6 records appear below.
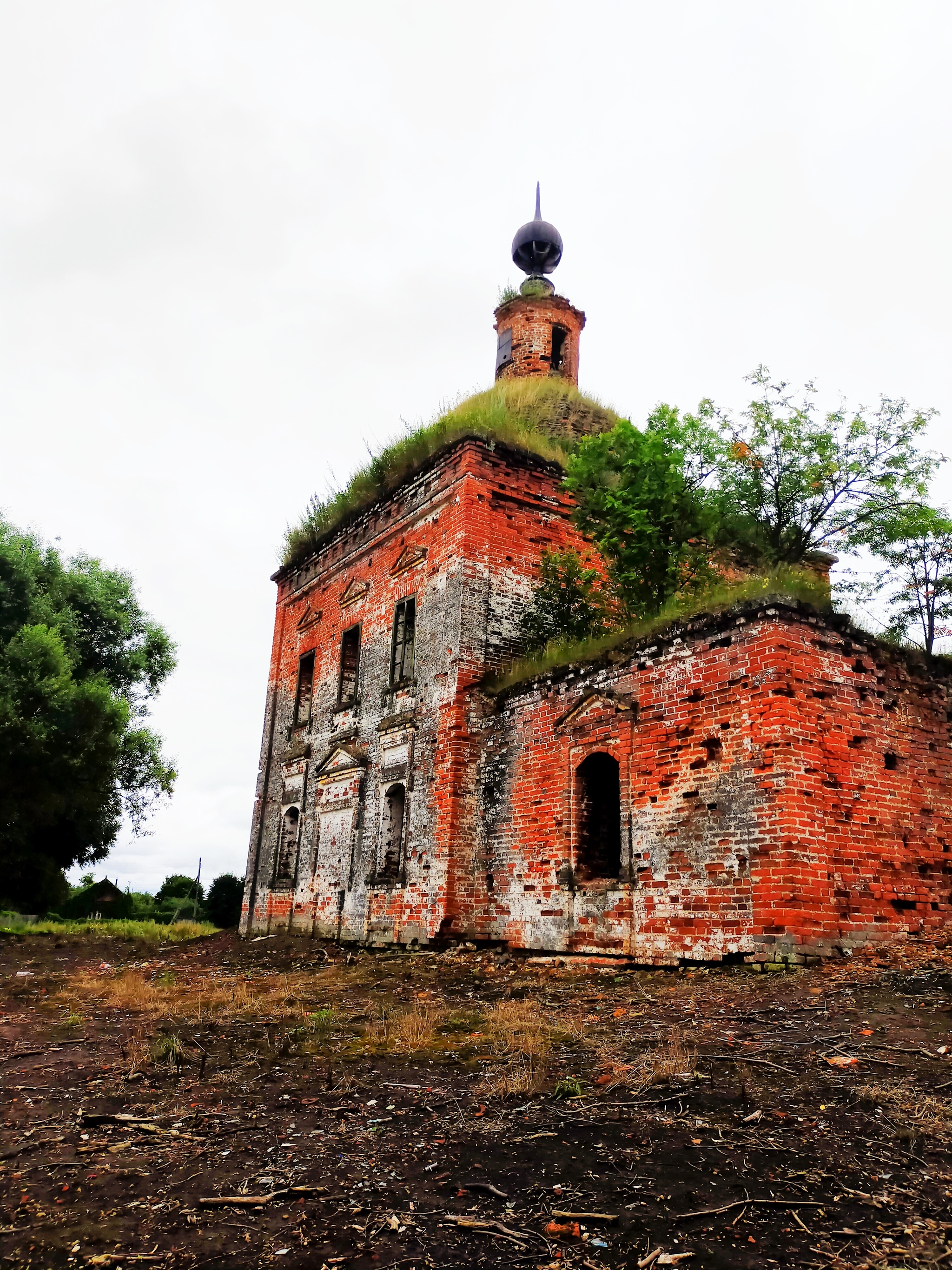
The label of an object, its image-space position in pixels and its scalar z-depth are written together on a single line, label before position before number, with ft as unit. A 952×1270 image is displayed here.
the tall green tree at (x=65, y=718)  69.62
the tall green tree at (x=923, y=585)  44.50
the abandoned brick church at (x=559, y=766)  26.58
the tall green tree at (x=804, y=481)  41.45
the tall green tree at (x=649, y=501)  39.75
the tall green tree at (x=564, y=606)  45.65
